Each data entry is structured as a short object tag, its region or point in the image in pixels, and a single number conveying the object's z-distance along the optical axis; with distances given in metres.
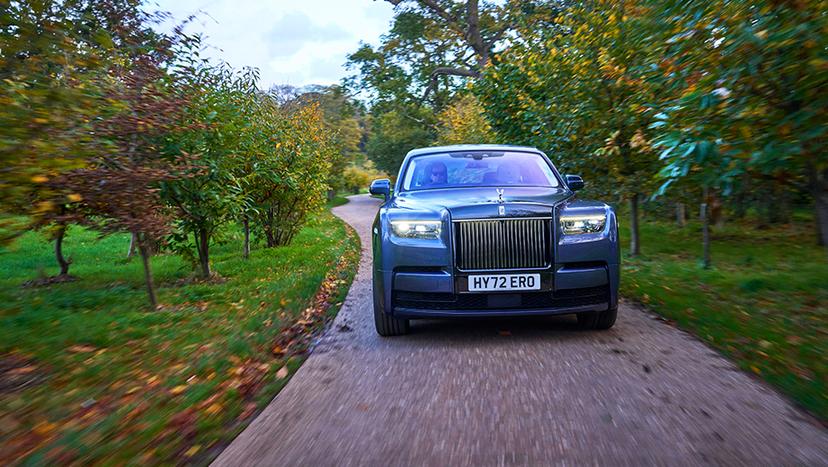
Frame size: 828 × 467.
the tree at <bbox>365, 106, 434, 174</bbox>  36.22
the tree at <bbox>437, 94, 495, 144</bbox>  25.28
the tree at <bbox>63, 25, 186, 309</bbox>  6.02
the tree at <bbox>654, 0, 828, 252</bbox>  5.22
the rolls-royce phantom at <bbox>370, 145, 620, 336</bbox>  5.03
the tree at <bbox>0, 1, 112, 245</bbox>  3.83
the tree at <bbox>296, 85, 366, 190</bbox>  34.70
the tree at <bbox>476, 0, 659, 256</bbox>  10.23
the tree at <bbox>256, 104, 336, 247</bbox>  13.67
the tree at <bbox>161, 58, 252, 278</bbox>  7.88
